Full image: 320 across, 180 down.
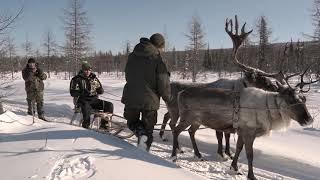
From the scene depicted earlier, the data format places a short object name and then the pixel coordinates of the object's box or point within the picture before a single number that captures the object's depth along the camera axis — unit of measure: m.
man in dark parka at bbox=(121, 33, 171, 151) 6.84
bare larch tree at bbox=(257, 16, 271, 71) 46.97
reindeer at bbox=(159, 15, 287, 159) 9.12
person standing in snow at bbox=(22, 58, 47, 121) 13.63
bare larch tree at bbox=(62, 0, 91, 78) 41.56
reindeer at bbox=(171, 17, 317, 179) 7.45
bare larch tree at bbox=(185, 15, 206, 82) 47.68
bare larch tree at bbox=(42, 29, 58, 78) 68.25
